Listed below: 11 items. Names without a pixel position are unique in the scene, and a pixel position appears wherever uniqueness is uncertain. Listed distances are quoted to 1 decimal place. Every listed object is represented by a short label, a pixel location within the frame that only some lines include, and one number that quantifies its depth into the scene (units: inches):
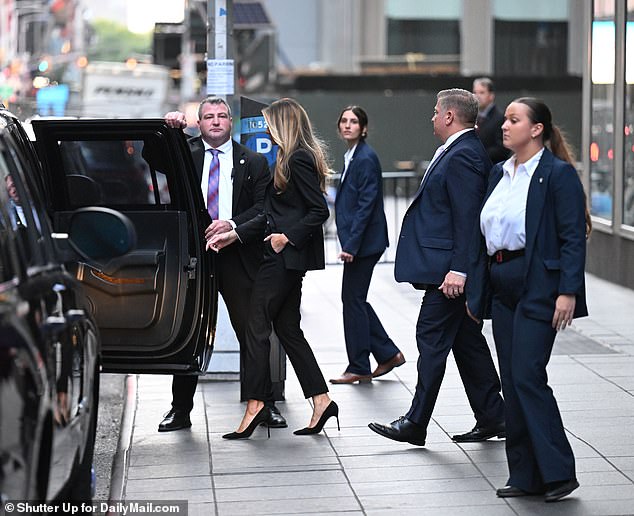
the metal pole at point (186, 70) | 2903.5
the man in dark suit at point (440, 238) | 552.7
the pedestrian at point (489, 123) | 1023.0
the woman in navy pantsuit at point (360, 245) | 734.5
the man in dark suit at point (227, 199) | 614.9
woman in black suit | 586.2
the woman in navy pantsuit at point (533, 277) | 466.0
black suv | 334.0
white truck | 2957.7
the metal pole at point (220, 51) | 755.4
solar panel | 2358.5
